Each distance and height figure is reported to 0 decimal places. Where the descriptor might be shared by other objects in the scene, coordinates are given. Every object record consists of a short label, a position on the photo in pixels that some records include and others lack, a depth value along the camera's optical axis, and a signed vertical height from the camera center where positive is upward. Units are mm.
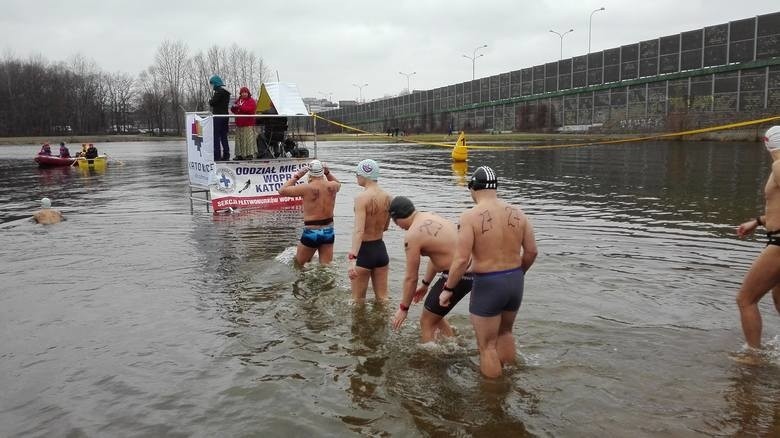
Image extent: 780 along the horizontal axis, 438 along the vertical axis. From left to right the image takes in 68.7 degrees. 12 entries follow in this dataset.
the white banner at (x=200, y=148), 13109 -11
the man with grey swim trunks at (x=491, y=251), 4562 -878
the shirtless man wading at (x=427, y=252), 5270 -999
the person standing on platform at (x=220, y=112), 13320 +830
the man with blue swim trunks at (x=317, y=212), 8328 -967
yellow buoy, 30256 -476
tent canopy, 13867 +1162
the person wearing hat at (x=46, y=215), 14016 -1588
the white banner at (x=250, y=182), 13656 -858
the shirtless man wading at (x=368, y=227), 6625 -959
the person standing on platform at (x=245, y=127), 13844 +478
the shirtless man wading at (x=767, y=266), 5051 -1144
